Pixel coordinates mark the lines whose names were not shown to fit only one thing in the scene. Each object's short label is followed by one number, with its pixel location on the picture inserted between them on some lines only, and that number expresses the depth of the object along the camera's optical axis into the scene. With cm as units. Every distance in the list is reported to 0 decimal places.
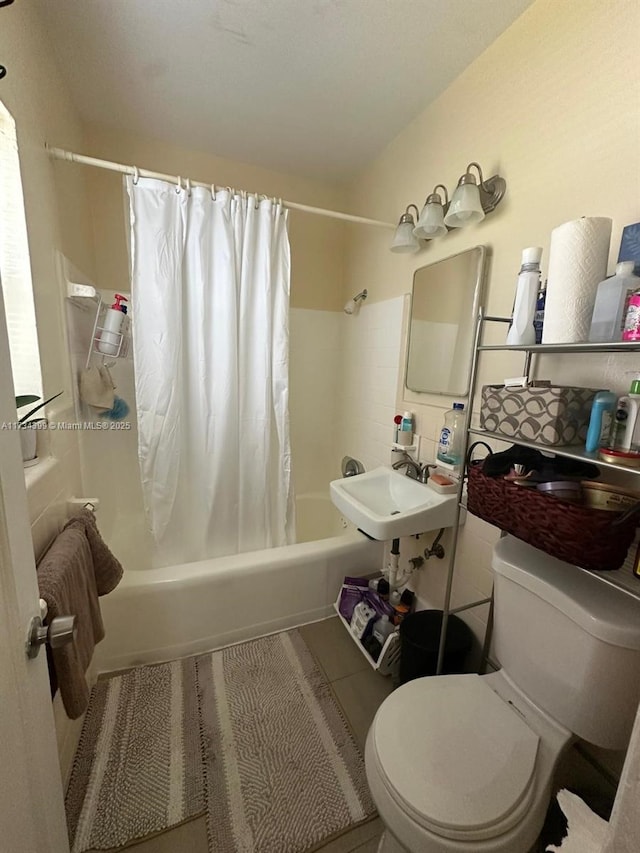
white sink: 127
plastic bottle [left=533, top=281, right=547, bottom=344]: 98
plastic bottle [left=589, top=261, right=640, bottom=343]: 77
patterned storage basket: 88
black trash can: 131
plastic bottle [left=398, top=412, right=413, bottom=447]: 172
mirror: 140
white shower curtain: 146
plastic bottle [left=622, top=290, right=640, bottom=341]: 72
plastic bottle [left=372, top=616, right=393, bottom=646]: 151
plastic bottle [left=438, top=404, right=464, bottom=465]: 144
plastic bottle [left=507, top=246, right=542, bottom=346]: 96
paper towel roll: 82
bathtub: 144
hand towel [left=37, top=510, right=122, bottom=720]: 83
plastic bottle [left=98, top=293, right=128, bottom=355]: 155
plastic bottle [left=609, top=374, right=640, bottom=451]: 78
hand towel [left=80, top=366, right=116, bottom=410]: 158
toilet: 74
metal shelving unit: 76
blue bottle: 84
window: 98
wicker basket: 76
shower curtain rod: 129
